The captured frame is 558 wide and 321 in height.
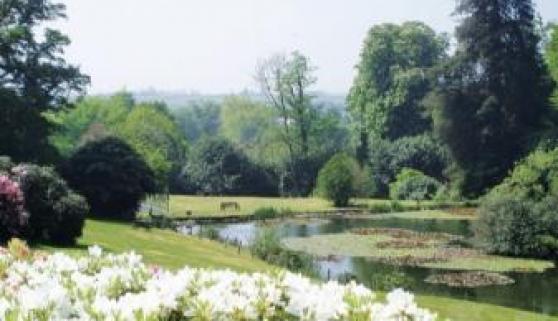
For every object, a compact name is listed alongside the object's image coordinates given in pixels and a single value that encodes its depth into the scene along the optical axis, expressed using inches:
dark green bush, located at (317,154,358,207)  2348.7
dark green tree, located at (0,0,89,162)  1471.5
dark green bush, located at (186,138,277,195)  2869.1
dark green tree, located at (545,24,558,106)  2412.6
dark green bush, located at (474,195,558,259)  1392.7
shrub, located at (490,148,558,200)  1626.5
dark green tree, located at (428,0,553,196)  2474.2
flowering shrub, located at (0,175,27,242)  787.4
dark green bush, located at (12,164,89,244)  882.1
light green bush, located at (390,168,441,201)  2642.7
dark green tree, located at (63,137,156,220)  1455.5
